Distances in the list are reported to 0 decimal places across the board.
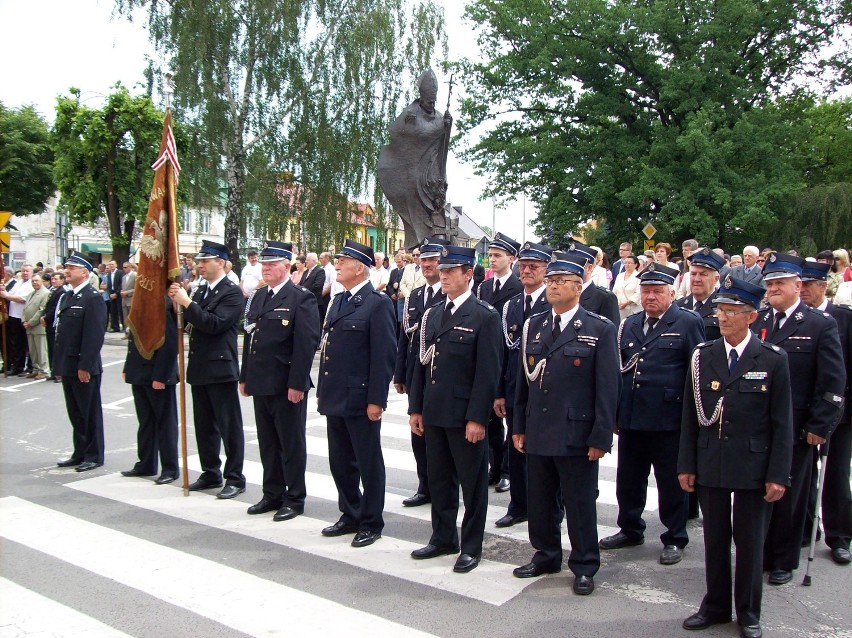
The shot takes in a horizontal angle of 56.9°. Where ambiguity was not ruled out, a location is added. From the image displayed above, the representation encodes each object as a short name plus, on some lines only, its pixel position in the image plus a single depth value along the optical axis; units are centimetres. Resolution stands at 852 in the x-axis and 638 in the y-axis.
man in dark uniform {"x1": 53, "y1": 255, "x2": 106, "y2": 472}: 824
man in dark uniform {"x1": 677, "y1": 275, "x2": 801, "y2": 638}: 438
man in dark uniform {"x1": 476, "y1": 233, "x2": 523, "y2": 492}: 758
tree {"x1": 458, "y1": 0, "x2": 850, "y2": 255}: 2812
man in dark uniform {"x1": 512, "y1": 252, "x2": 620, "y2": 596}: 501
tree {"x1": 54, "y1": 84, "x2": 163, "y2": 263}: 2334
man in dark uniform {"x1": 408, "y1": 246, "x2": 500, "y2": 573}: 550
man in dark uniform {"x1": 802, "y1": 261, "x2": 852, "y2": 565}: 576
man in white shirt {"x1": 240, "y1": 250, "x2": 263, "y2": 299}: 1742
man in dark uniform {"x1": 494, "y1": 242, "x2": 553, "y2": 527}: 654
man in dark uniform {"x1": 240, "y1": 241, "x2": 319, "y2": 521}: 665
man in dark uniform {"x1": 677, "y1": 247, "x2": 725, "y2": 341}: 674
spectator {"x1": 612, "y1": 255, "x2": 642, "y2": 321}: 1389
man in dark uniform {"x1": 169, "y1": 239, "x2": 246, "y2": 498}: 725
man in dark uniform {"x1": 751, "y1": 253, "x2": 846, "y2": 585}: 522
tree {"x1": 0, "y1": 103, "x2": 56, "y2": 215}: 2962
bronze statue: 1336
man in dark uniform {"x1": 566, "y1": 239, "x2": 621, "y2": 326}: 696
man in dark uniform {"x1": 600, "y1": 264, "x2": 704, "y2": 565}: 573
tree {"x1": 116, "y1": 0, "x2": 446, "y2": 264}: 2594
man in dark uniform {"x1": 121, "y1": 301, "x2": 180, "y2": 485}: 781
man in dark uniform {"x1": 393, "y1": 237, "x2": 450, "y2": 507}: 698
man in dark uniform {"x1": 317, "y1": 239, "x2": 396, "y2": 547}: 607
